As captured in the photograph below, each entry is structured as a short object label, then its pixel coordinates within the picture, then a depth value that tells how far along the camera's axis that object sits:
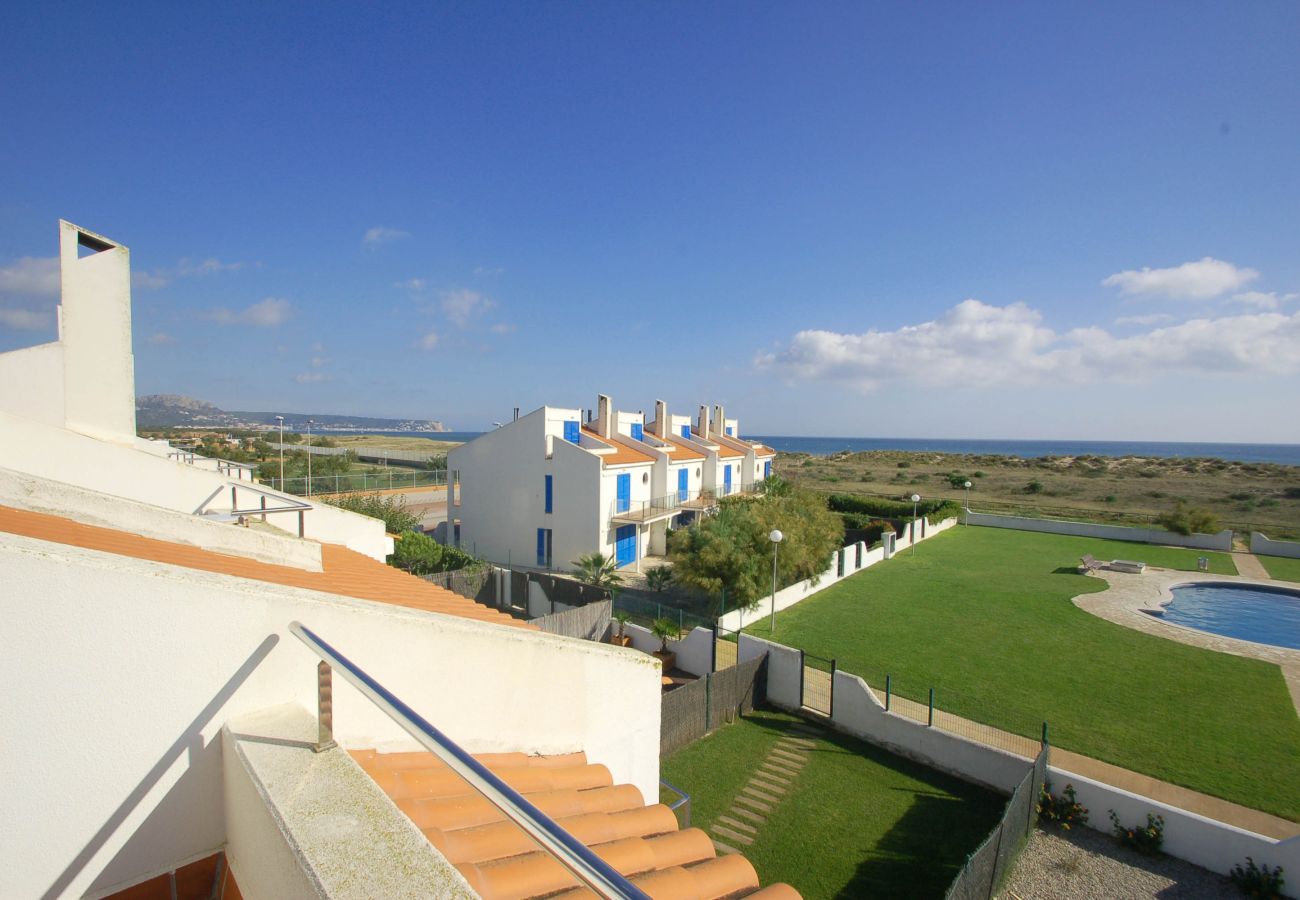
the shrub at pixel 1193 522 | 34.38
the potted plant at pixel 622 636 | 17.39
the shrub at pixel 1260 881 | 8.52
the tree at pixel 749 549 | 19.08
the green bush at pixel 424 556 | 20.88
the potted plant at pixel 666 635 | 16.48
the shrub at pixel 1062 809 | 10.12
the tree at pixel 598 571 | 20.66
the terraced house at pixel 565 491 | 25.91
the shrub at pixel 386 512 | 25.65
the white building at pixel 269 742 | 1.99
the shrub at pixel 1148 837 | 9.42
